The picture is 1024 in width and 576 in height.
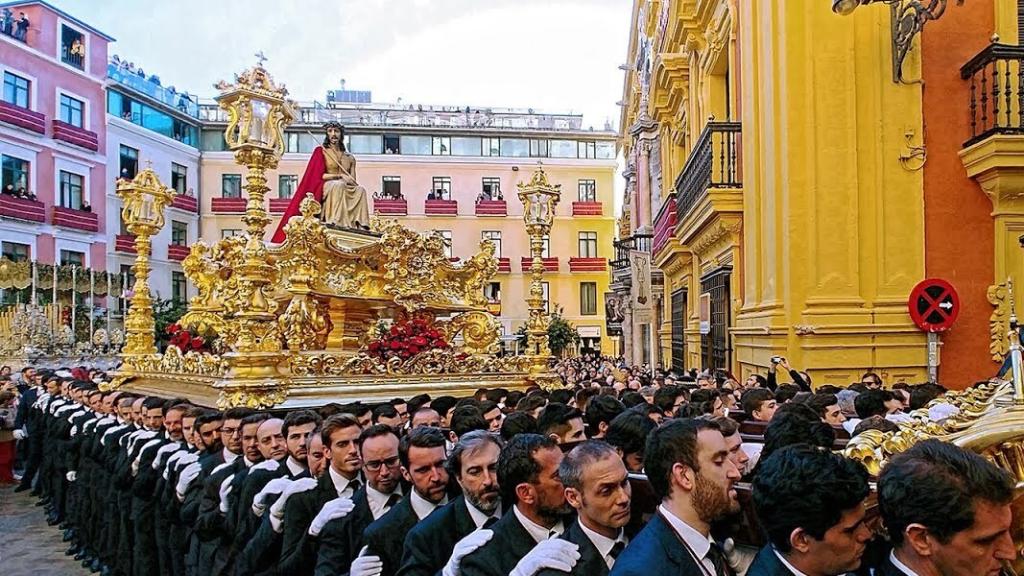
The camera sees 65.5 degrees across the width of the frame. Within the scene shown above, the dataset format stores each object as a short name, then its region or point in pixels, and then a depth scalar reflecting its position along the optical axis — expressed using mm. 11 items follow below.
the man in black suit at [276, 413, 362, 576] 4121
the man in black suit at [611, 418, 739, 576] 2398
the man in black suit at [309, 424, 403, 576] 3871
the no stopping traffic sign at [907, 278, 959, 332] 8328
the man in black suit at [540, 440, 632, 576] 2666
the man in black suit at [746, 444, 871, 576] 2199
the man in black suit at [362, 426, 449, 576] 3553
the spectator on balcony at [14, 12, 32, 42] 27331
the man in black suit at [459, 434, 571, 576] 2941
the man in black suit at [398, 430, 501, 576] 3309
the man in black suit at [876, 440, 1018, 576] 2025
